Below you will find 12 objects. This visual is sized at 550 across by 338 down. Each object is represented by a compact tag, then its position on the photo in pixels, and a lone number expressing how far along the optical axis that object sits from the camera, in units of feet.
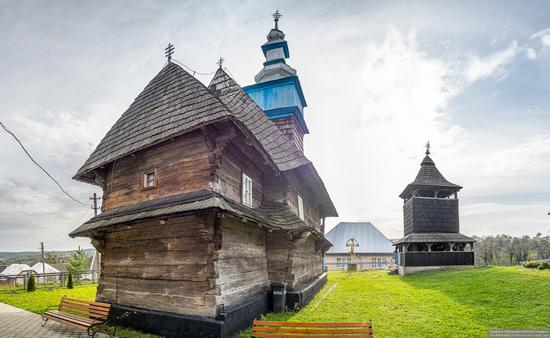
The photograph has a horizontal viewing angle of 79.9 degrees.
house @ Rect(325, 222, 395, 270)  120.98
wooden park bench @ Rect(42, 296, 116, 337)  23.96
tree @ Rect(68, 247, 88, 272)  150.80
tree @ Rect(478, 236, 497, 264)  139.96
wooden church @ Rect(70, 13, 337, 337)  23.30
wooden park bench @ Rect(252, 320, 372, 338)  17.03
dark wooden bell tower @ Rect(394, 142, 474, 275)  74.54
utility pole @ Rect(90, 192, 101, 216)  79.78
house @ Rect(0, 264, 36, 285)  170.75
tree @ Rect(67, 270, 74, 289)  60.90
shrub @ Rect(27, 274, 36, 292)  56.18
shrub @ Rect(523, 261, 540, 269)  57.33
